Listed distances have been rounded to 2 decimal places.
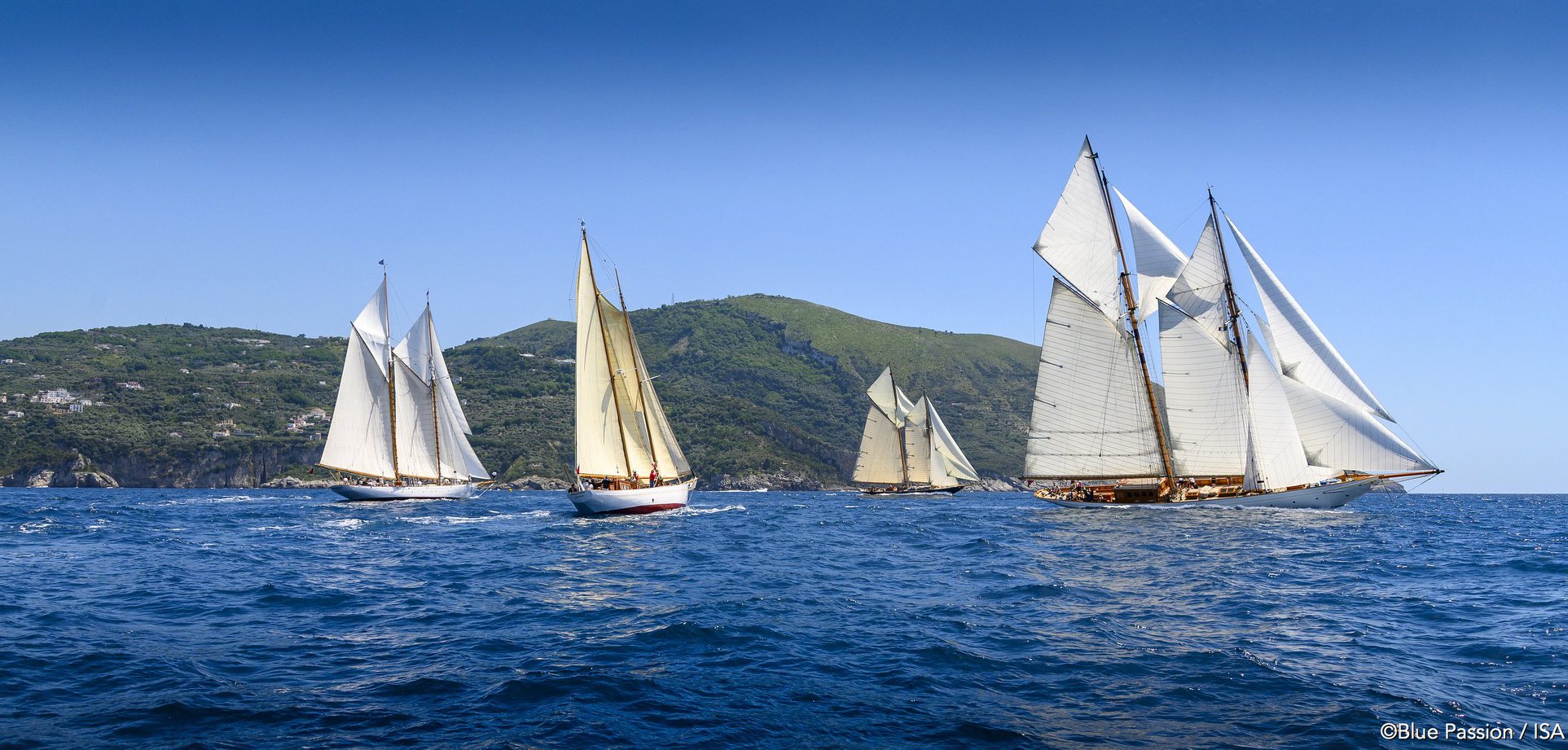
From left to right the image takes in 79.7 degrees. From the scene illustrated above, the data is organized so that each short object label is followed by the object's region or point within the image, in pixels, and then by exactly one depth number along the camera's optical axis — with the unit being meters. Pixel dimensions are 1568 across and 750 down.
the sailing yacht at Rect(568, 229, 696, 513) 53.75
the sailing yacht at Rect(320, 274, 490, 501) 77.50
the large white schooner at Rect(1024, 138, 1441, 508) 51.28
